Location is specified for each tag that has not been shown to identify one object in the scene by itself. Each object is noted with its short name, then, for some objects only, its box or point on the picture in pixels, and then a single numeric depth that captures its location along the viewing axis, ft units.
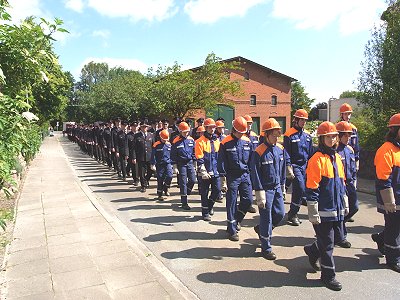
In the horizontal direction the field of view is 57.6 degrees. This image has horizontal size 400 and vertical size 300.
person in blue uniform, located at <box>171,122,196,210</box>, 27.32
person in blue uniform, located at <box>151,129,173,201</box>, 30.14
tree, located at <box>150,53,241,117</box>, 78.54
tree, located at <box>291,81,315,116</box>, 230.68
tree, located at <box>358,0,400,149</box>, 41.81
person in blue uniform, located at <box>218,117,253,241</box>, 20.10
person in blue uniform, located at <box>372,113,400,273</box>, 15.66
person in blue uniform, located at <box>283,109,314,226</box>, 22.62
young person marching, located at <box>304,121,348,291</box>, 14.15
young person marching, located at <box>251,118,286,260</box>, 17.17
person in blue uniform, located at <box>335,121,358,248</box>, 19.04
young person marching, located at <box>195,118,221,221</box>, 24.12
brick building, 129.18
